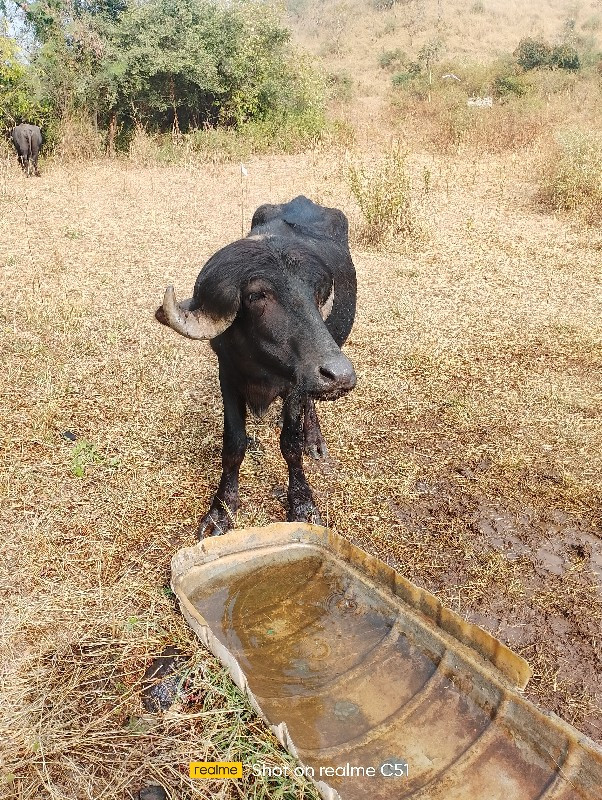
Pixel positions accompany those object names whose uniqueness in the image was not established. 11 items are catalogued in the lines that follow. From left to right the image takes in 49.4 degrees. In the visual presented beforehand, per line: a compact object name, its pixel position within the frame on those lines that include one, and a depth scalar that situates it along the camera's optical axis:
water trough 1.88
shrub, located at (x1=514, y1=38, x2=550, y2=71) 25.22
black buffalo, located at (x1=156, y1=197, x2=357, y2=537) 2.39
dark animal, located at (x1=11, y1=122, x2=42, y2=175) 11.55
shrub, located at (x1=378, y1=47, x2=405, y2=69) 32.78
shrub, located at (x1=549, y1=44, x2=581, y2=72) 24.72
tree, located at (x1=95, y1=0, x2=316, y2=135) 14.19
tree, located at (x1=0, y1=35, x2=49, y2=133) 12.71
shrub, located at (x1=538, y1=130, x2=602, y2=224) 8.60
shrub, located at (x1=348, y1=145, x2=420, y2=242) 7.59
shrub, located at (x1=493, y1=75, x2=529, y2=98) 20.42
